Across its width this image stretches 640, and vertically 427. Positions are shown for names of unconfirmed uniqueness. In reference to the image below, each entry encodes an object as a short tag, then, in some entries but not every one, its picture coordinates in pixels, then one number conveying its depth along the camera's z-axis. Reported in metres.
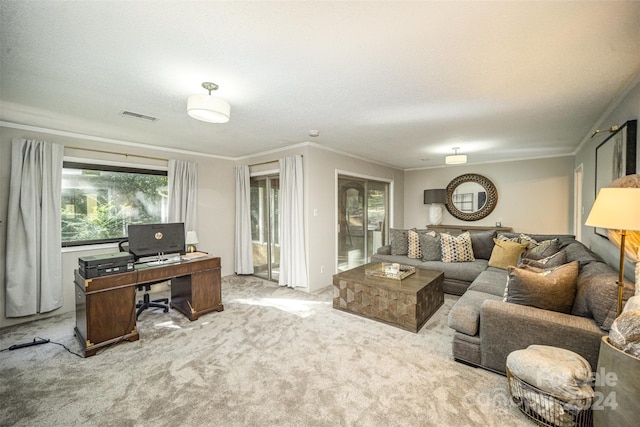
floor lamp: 1.43
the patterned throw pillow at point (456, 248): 4.23
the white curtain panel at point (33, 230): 3.02
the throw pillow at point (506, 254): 3.76
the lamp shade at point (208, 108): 2.05
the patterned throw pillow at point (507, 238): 4.14
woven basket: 1.48
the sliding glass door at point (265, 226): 4.84
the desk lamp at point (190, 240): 3.73
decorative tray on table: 3.31
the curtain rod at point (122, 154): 3.52
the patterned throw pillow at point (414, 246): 4.57
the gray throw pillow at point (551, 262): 2.44
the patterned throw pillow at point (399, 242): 4.73
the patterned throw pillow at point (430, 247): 4.38
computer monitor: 2.94
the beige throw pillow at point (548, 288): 1.93
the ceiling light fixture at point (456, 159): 4.33
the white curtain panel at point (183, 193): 4.32
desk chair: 3.33
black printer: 2.43
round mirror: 5.76
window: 3.56
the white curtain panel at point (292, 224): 4.21
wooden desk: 2.42
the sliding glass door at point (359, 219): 5.20
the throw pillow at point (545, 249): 3.03
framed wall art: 1.99
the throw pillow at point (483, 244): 4.43
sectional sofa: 1.71
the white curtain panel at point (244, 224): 5.04
